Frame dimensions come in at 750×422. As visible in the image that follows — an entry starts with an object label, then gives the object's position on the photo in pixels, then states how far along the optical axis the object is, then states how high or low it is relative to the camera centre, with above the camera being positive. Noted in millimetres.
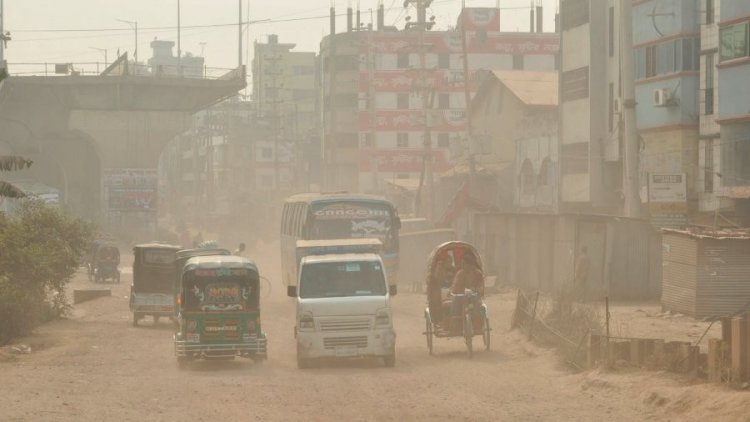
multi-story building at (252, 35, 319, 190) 145250 +11990
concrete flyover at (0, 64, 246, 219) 89000 +5564
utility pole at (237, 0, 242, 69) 110619 +14096
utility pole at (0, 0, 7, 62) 69450 +10614
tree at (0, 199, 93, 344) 32719 -1955
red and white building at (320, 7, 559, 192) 121938 +10045
